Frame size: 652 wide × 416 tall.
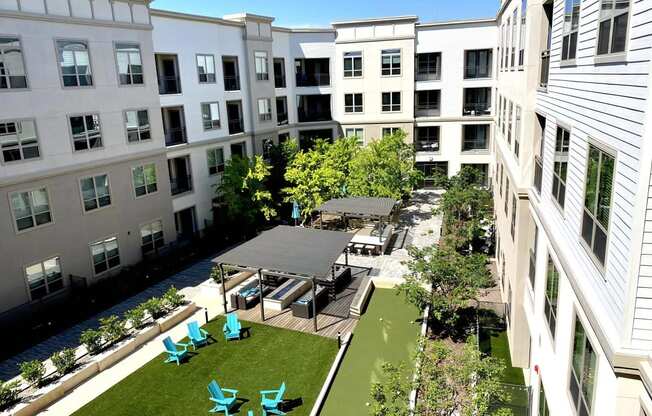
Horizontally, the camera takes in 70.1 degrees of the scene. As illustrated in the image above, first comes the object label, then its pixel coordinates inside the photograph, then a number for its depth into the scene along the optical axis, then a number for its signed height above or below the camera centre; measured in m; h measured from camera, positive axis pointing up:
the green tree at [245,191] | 30.22 -5.58
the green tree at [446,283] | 18.56 -7.52
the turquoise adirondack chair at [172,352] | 17.97 -9.26
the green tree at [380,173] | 32.97 -5.24
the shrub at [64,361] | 16.86 -8.88
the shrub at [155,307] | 20.80 -8.77
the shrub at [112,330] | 18.76 -8.71
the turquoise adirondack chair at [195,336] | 19.03 -9.19
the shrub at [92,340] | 18.03 -8.74
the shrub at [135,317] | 19.92 -8.74
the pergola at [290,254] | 19.81 -6.83
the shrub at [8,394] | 15.13 -9.01
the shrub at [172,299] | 21.69 -8.75
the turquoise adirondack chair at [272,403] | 14.75 -9.33
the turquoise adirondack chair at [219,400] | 14.95 -9.28
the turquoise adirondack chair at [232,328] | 19.55 -9.21
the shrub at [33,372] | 16.08 -8.77
